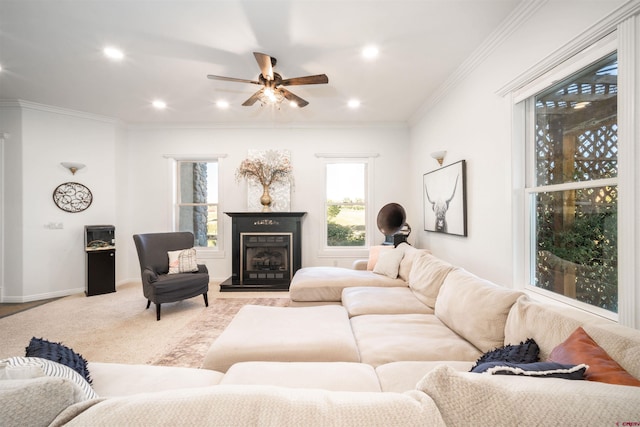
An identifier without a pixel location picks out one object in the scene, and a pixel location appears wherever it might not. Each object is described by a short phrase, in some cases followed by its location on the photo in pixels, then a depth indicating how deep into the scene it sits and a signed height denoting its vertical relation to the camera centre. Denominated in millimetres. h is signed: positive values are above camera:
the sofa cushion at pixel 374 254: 3734 -570
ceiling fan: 2413 +1244
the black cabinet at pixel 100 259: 4156 -695
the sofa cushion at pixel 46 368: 776 -471
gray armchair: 3256 -783
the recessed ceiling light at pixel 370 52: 2615 +1557
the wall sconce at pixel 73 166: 4117 +725
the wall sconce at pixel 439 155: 3475 +727
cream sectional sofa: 530 -538
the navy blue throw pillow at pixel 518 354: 1133 -595
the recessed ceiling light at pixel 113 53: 2624 +1563
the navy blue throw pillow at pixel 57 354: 1021 -536
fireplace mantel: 4605 -358
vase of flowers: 4781 +736
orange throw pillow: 830 -488
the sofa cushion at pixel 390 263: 3234 -601
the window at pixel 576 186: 1560 +165
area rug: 2307 -1219
